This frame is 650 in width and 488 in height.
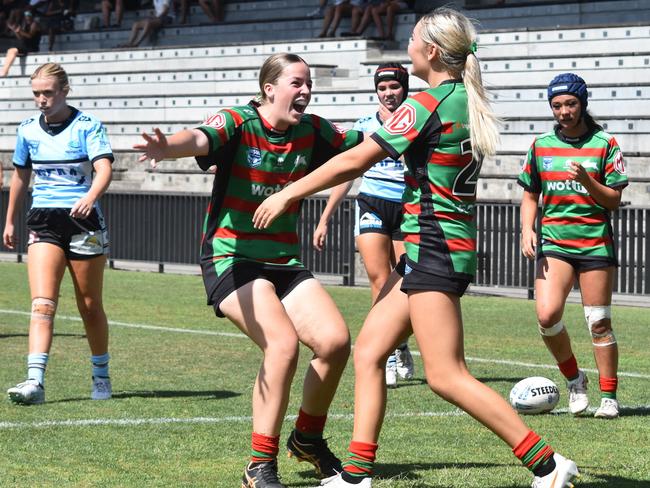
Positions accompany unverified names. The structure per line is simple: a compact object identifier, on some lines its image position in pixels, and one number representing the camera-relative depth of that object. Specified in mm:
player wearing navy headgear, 8148
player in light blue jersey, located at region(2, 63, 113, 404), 8570
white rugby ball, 8047
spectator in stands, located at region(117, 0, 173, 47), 30672
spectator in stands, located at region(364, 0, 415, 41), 25906
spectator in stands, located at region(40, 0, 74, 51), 33094
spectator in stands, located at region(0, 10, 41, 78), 32031
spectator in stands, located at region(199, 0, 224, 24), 30672
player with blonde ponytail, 5484
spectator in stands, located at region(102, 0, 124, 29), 32531
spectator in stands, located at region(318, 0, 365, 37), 26547
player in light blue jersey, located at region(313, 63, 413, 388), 9516
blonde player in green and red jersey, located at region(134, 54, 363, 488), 5926
